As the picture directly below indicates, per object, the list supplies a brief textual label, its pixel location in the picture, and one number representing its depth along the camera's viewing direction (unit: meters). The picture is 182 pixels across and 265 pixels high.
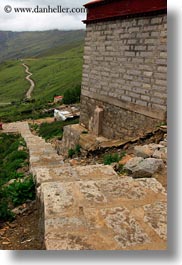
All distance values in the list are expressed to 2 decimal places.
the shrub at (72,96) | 32.99
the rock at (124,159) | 6.66
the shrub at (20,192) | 5.75
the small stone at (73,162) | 8.61
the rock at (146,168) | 5.13
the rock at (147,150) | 6.16
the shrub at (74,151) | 10.56
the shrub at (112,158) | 7.41
